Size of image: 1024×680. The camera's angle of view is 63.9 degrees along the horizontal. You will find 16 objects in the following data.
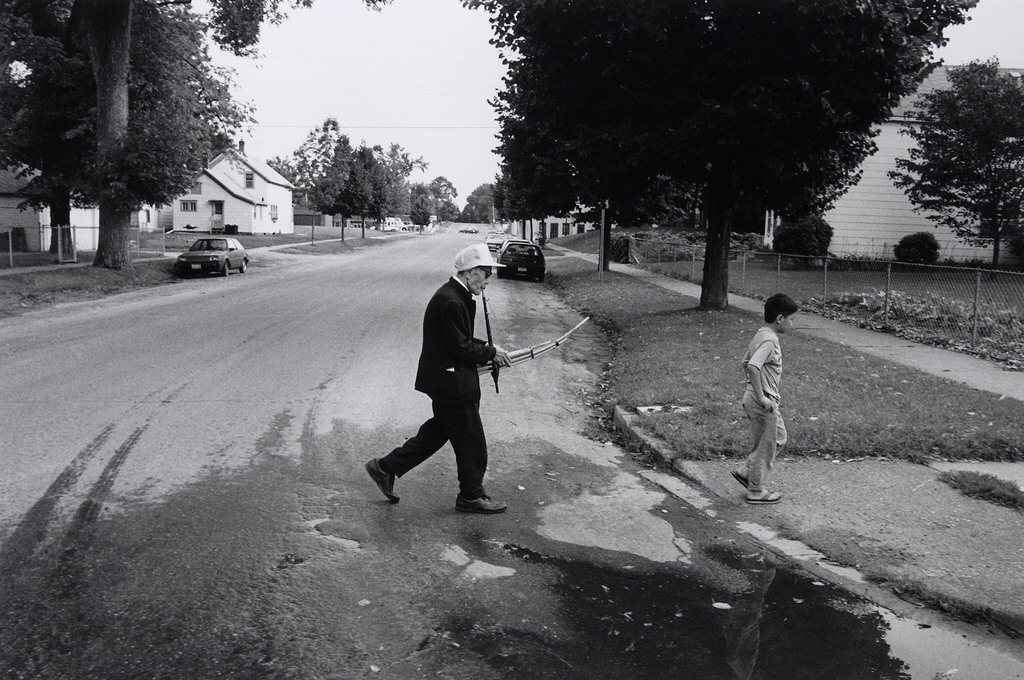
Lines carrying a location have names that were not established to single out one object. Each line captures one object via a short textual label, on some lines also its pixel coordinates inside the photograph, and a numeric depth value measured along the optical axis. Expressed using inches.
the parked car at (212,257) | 1076.5
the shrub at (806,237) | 1213.7
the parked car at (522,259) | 1182.3
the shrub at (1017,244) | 1005.6
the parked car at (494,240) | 2198.6
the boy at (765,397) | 236.1
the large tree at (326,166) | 2133.4
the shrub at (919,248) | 1141.1
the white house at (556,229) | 3357.8
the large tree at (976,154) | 961.5
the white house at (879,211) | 1253.7
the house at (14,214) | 1556.5
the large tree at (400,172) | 5324.8
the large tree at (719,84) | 538.3
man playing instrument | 217.3
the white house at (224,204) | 2664.9
